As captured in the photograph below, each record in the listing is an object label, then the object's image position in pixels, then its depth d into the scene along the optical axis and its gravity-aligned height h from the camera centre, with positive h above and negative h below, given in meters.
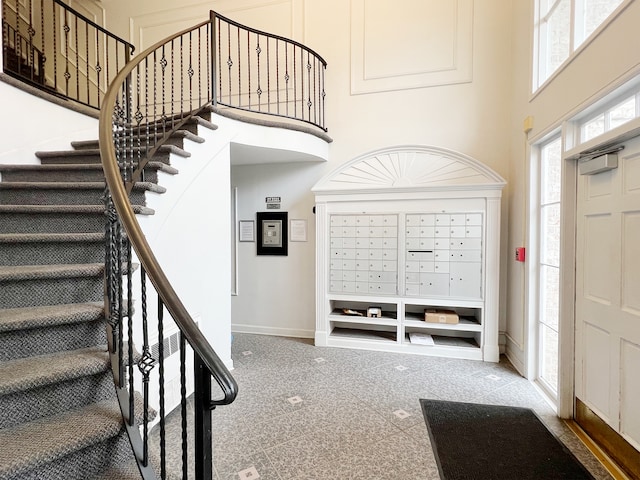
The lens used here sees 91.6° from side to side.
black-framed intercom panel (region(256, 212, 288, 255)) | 4.30 +0.07
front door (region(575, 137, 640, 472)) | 1.75 -0.36
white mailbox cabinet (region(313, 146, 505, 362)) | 3.33 -0.12
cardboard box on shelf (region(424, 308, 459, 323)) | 3.44 -0.86
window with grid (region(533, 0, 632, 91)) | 2.08 +1.63
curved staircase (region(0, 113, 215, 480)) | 1.13 -0.47
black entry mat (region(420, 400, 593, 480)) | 1.79 -1.33
